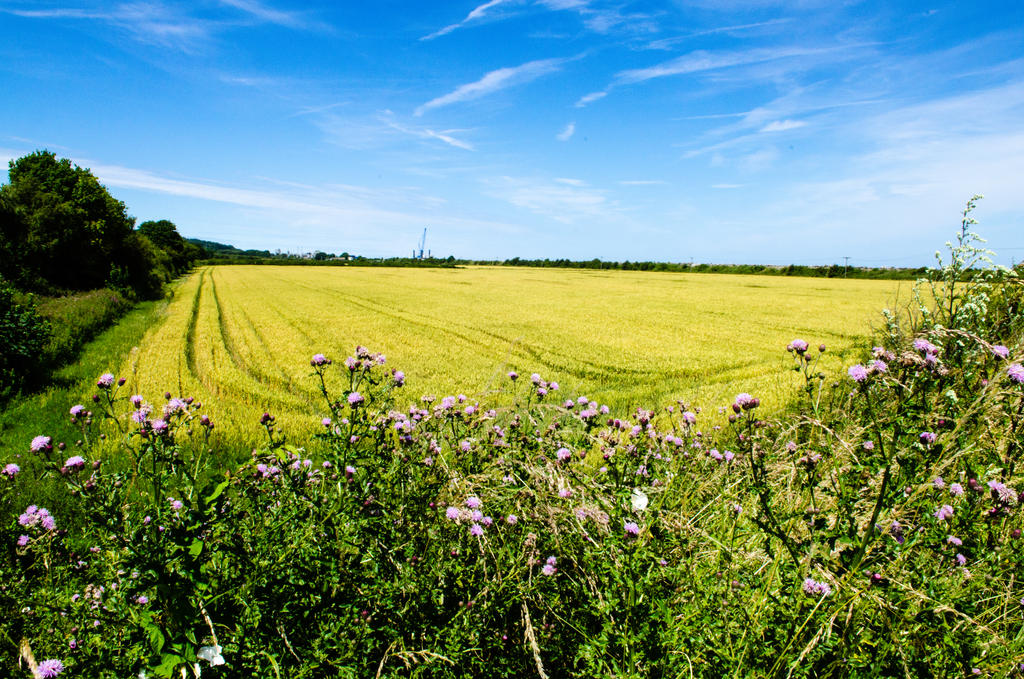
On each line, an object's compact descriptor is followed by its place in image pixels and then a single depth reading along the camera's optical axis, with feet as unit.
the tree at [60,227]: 76.65
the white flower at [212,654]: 5.29
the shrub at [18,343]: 28.70
